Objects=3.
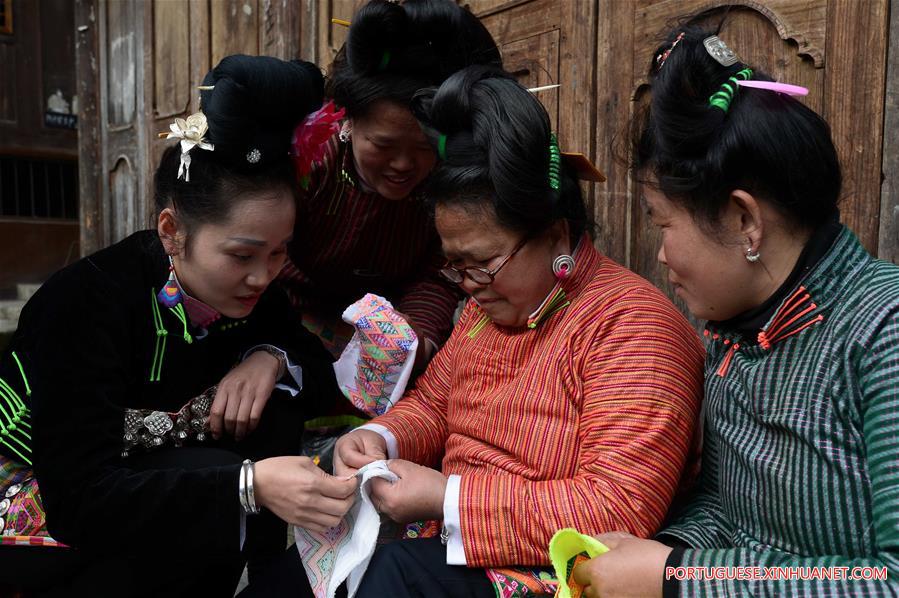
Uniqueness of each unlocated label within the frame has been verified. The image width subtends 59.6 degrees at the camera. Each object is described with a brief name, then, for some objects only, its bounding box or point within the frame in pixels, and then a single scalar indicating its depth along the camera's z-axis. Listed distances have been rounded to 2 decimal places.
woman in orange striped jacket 1.52
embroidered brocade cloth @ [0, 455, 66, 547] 1.86
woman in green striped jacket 1.23
